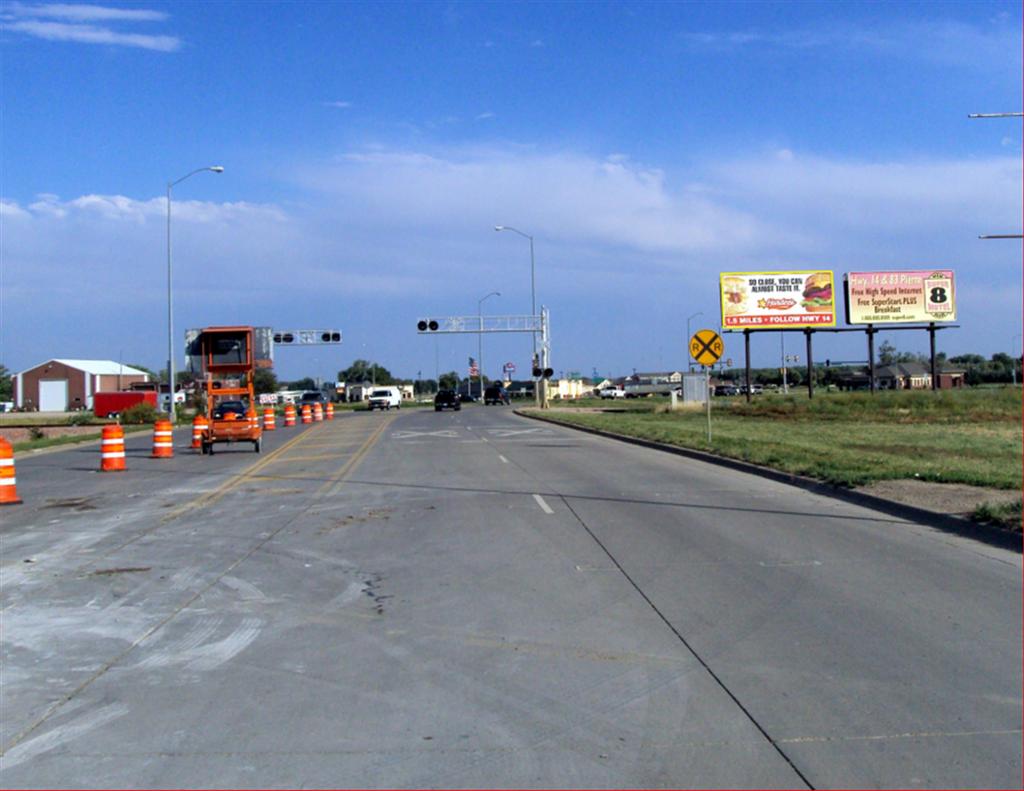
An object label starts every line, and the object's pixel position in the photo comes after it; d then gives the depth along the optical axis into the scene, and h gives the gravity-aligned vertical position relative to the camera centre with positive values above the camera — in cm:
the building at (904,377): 8050 -16
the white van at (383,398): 8288 -75
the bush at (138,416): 5838 -117
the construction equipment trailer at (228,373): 3031 +60
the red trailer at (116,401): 7294 -36
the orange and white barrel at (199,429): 3142 -108
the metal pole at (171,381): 4944 +64
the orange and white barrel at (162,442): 2923 -135
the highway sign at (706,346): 2937 +99
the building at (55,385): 11812 +139
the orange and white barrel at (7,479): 1766 -139
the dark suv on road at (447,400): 7496 -92
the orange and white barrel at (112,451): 2473 -134
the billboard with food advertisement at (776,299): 6550 +508
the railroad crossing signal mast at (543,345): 7381 +288
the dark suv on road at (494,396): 9712 -96
